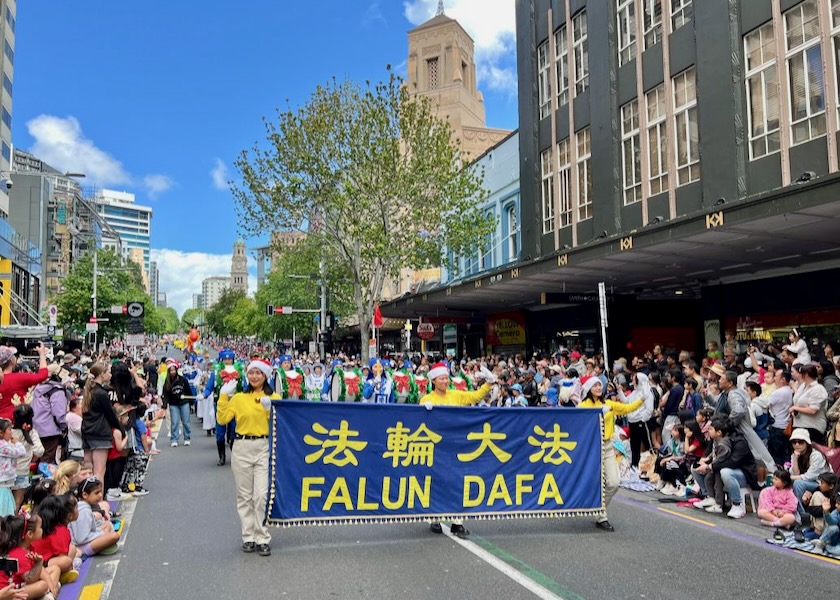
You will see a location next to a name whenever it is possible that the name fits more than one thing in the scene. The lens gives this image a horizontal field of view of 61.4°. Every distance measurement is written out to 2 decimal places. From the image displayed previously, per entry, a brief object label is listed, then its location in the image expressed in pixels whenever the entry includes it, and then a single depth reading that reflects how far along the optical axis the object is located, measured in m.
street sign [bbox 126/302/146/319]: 30.78
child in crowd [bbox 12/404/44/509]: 7.80
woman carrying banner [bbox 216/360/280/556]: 6.77
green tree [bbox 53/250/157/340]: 45.34
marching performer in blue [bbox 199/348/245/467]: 12.48
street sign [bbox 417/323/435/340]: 31.15
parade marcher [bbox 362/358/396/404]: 14.67
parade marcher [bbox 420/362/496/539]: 7.86
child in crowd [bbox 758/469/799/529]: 7.98
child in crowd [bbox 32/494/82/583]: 5.97
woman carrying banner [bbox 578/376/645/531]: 7.82
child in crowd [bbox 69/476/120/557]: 6.77
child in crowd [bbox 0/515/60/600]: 5.34
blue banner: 6.94
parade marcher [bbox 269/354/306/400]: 12.88
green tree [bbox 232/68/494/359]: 26.00
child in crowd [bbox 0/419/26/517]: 7.21
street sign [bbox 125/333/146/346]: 29.98
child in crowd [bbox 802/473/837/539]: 7.41
